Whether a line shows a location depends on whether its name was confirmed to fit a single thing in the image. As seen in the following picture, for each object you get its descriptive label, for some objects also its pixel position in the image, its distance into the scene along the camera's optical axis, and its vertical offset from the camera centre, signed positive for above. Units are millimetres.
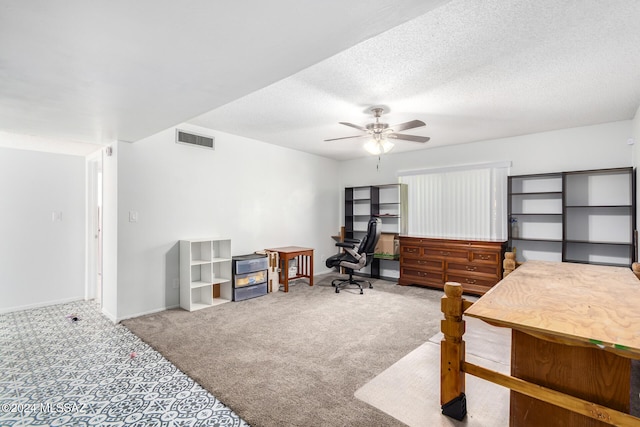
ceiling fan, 3375 +897
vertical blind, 4664 +182
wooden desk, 1167 -661
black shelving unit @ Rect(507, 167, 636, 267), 3740 -37
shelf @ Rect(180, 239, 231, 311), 3809 -865
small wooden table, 4707 -899
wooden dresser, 4312 -805
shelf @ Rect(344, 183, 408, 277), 5652 +12
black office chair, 4672 -712
